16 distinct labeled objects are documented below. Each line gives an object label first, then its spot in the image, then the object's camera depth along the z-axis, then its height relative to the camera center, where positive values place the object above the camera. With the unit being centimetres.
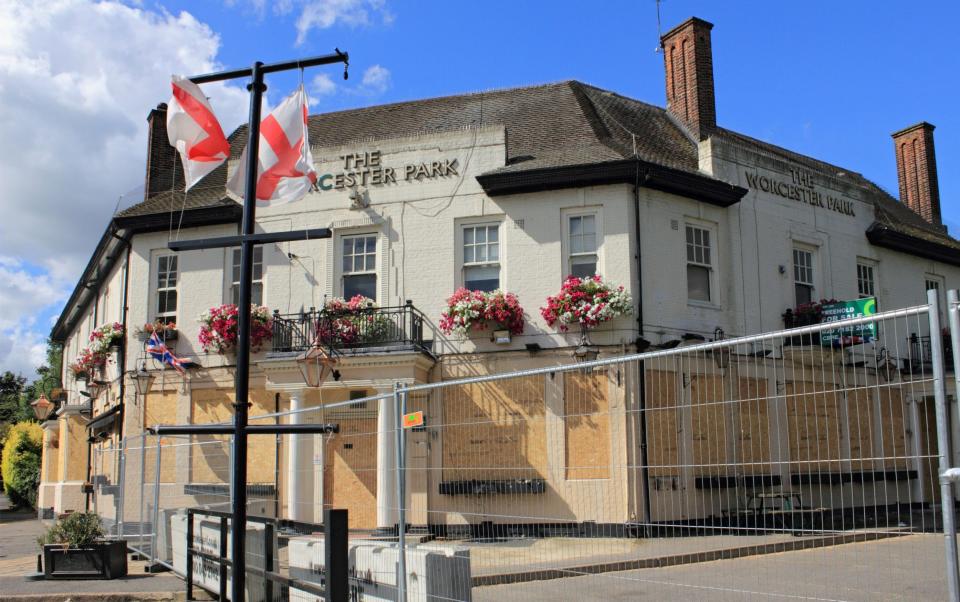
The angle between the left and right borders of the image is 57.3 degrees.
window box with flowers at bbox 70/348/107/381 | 2156 +196
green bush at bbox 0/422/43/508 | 3506 -87
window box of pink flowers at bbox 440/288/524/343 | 1672 +231
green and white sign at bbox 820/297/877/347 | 1759 +241
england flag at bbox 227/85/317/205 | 661 +215
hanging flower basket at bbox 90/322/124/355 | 2048 +237
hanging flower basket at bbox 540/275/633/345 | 1611 +236
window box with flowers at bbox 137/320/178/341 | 1925 +240
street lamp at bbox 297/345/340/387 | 1581 +131
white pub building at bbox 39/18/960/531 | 1695 +399
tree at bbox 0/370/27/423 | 5572 +313
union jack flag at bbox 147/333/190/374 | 1880 +183
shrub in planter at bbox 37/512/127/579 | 1199 -155
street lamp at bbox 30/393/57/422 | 2675 +106
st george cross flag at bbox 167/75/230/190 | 636 +225
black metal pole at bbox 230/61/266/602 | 532 +51
